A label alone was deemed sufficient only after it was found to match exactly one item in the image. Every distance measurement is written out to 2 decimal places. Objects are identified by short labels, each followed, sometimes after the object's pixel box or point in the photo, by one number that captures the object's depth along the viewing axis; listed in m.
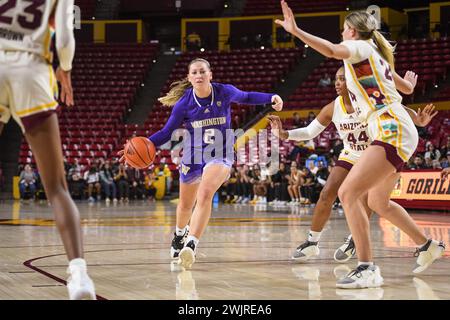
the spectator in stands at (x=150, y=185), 23.12
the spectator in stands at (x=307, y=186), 18.39
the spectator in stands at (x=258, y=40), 29.58
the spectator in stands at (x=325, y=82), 24.75
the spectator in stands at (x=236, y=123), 24.23
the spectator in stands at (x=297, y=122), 20.48
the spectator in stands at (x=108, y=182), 22.41
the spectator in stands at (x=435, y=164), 15.38
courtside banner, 14.34
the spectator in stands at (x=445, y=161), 14.29
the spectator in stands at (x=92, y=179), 22.58
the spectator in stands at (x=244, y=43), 30.27
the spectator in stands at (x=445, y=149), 16.18
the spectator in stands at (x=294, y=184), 18.45
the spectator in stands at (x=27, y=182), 23.02
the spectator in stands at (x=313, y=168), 18.13
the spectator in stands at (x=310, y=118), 20.07
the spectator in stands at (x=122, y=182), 22.73
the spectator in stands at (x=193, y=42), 30.89
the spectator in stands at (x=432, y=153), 16.09
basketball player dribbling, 6.48
